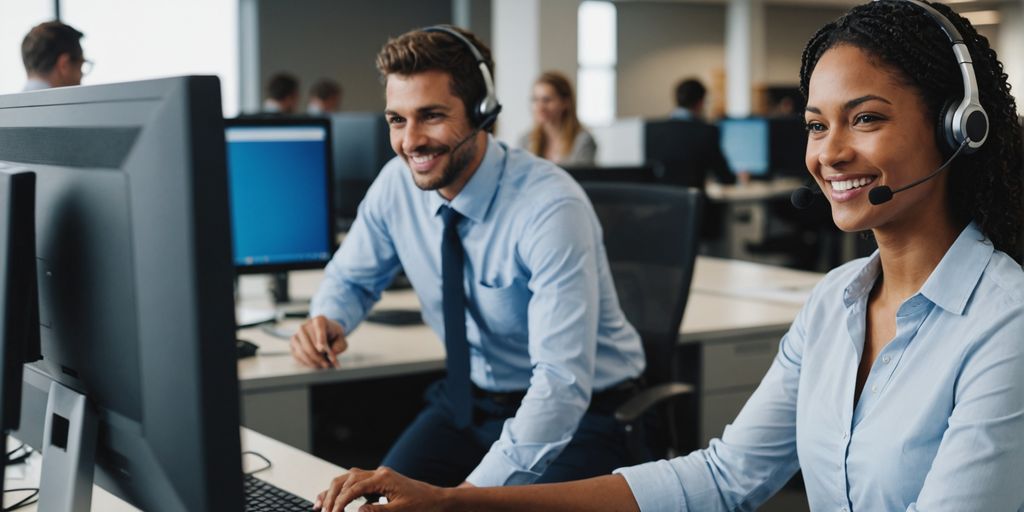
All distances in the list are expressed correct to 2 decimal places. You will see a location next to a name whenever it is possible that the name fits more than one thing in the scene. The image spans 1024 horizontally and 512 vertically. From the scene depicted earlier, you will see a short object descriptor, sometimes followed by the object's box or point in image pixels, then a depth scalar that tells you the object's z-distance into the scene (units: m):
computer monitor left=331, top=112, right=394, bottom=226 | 3.13
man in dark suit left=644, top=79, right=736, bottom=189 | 6.14
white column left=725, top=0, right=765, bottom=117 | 12.90
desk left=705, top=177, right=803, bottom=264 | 6.36
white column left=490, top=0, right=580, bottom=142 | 6.43
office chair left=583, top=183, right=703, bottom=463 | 2.04
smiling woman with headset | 1.00
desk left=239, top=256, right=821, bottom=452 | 1.90
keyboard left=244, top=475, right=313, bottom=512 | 1.21
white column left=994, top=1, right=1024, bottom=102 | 14.41
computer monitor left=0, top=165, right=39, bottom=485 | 0.80
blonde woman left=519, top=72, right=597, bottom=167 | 5.17
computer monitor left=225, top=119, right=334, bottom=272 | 2.34
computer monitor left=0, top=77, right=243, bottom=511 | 0.70
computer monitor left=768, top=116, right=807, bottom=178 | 7.39
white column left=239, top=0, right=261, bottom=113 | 9.31
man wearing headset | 1.76
